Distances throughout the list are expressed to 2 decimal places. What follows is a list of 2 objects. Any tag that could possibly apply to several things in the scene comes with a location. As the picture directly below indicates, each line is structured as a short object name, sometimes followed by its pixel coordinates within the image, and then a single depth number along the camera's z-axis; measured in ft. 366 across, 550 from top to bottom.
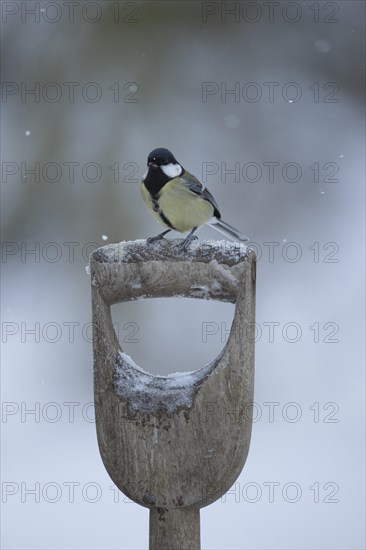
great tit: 14.61
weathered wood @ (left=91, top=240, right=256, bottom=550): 14.39
